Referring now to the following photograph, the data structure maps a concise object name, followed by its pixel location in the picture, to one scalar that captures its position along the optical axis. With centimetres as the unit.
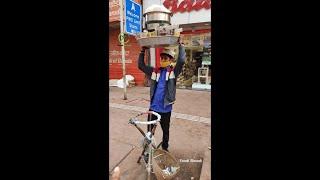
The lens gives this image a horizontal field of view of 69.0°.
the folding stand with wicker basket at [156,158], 280
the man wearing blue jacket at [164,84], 341
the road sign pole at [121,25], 791
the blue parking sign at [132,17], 778
